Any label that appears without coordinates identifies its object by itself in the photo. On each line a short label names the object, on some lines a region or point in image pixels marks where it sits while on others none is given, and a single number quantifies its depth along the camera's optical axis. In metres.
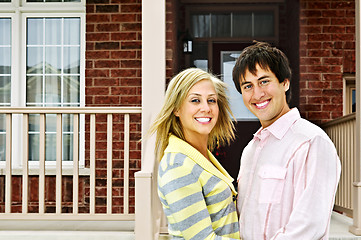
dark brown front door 7.47
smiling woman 1.72
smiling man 1.50
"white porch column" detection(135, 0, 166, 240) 3.90
